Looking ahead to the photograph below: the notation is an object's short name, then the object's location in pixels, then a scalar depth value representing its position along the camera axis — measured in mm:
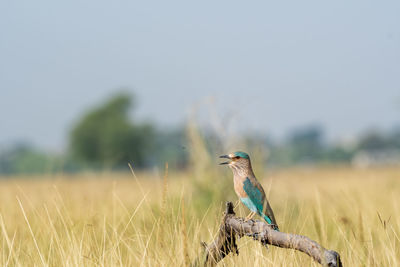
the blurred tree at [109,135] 105875
